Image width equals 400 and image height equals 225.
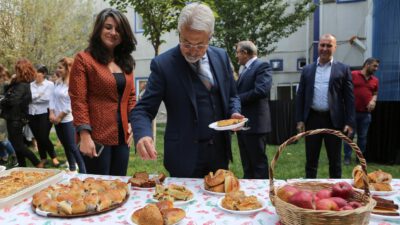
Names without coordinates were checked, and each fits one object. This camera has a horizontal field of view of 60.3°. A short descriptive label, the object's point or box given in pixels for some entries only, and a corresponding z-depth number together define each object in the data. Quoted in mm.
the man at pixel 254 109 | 3676
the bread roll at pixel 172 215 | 1239
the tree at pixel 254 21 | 9535
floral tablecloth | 1309
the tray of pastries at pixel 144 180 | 1716
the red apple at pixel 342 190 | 1259
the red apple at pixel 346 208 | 1114
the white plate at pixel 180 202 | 1472
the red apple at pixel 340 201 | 1142
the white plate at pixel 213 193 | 1591
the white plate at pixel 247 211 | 1355
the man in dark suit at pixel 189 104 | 1865
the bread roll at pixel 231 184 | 1607
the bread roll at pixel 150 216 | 1228
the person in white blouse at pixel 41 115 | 4945
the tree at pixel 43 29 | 13477
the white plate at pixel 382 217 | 1284
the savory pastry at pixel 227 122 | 1734
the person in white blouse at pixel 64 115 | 4246
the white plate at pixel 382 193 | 1577
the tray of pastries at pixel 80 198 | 1354
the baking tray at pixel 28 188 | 1473
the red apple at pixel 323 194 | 1206
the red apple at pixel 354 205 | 1154
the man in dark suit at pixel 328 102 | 3387
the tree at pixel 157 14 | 4715
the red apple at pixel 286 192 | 1237
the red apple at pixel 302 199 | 1149
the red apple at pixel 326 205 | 1120
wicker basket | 1082
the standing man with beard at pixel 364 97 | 5211
